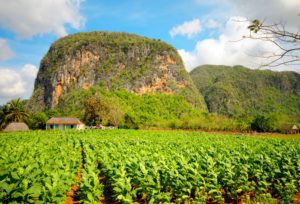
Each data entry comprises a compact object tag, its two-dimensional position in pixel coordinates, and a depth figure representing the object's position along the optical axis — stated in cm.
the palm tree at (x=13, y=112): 6656
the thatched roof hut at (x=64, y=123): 7744
